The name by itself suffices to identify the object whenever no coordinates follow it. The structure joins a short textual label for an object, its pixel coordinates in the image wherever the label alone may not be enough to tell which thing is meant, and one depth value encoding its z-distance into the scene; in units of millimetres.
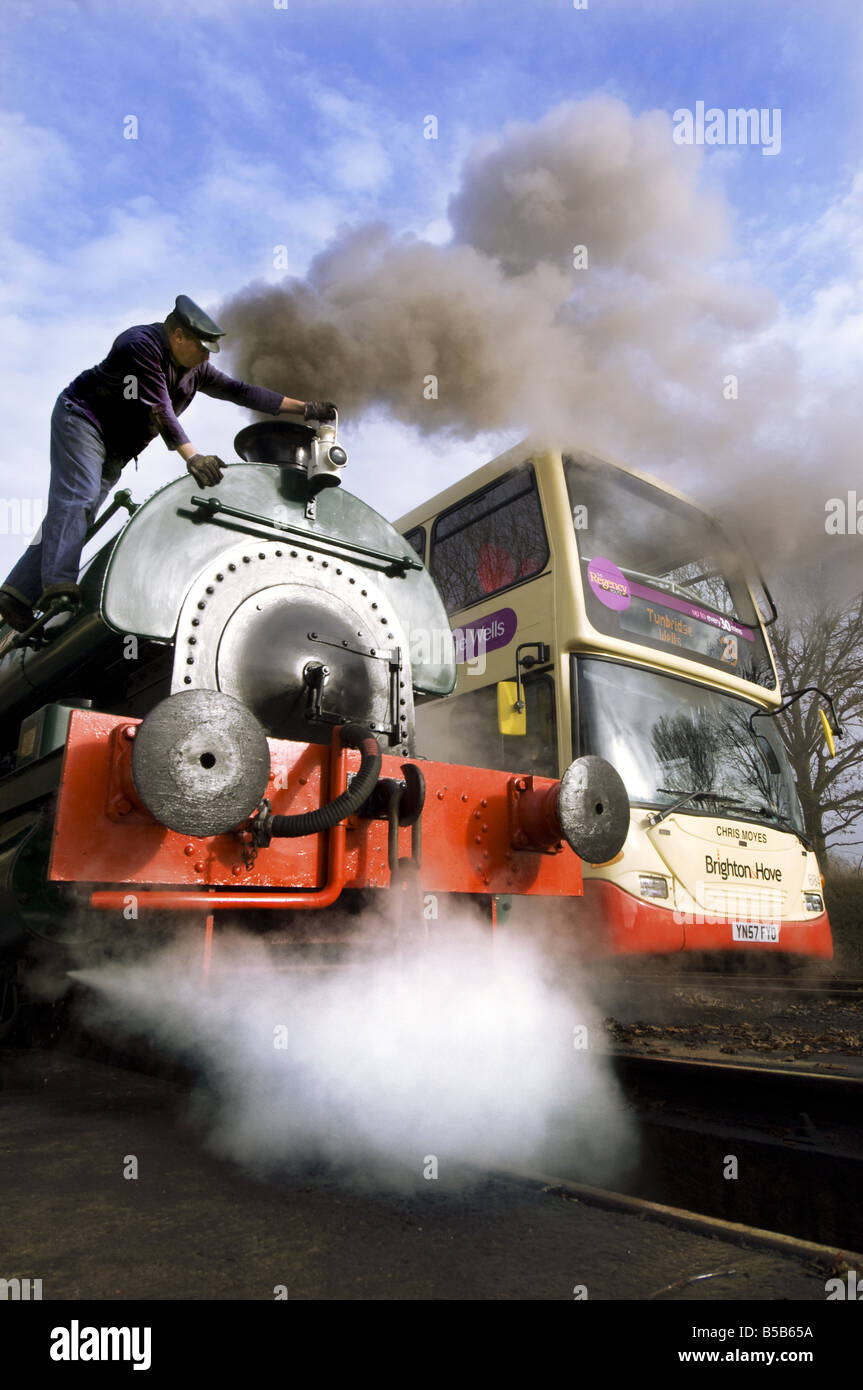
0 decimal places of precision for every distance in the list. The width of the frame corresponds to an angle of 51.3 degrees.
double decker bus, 5020
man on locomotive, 3078
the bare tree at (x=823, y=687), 12922
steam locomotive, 2268
